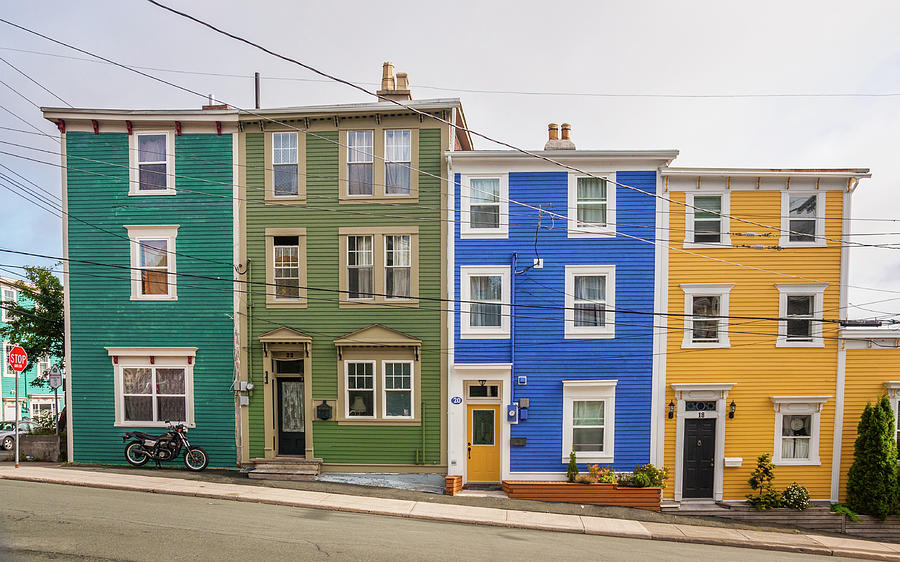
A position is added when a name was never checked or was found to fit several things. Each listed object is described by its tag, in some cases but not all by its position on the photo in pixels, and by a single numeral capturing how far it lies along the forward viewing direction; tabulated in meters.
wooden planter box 13.53
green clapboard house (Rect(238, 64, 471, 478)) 14.60
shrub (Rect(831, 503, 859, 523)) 13.70
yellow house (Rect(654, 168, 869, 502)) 14.38
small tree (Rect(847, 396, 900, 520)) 13.56
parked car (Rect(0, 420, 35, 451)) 18.55
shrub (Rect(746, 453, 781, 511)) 13.90
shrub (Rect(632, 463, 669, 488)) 13.83
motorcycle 14.39
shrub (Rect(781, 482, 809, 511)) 13.88
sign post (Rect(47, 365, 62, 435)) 13.98
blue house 14.45
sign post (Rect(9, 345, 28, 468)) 13.72
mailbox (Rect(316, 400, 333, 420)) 14.67
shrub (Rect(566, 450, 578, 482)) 14.05
